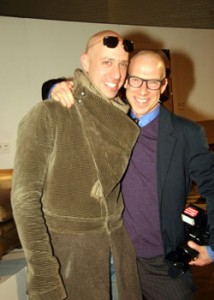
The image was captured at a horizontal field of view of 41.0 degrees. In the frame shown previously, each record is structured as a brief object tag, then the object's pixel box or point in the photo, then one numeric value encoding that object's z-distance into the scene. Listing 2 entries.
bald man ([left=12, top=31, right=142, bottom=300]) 0.78
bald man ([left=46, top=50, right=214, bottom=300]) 1.12
